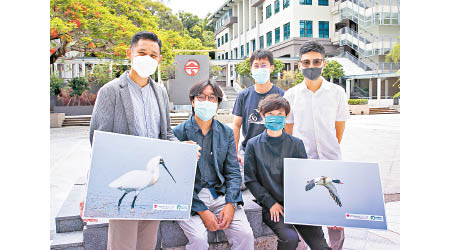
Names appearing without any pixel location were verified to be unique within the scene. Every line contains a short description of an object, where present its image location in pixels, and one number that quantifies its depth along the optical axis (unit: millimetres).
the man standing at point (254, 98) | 3164
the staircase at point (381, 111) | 20562
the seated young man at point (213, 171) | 2355
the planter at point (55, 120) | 14390
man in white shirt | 2850
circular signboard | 14742
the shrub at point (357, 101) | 19875
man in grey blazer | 2129
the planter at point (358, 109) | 19859
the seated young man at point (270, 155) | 2572
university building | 20172
